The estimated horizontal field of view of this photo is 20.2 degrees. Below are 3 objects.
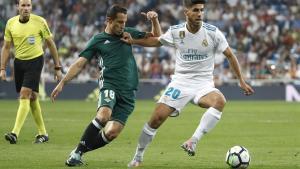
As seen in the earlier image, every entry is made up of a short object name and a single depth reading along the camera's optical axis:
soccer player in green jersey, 11.45
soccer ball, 11.19
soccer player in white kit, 11.44
